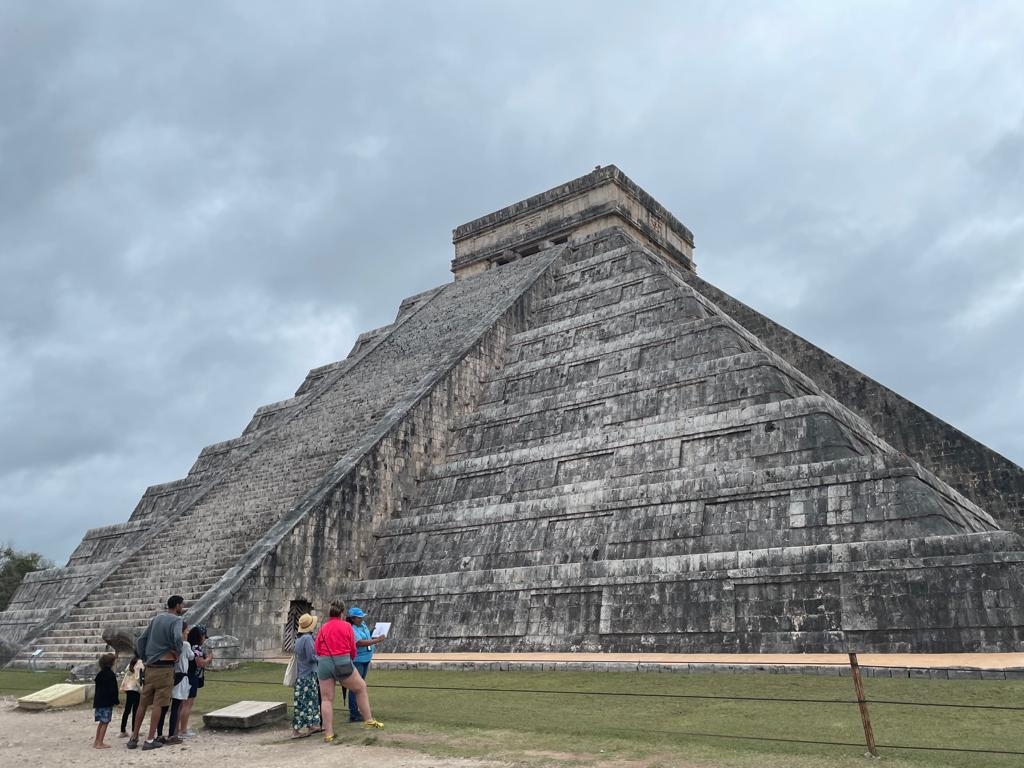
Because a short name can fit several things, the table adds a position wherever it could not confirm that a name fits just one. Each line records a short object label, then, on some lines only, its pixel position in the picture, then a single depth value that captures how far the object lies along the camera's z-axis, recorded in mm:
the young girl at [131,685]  7039
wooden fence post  4688
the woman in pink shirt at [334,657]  6215
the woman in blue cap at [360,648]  6773
